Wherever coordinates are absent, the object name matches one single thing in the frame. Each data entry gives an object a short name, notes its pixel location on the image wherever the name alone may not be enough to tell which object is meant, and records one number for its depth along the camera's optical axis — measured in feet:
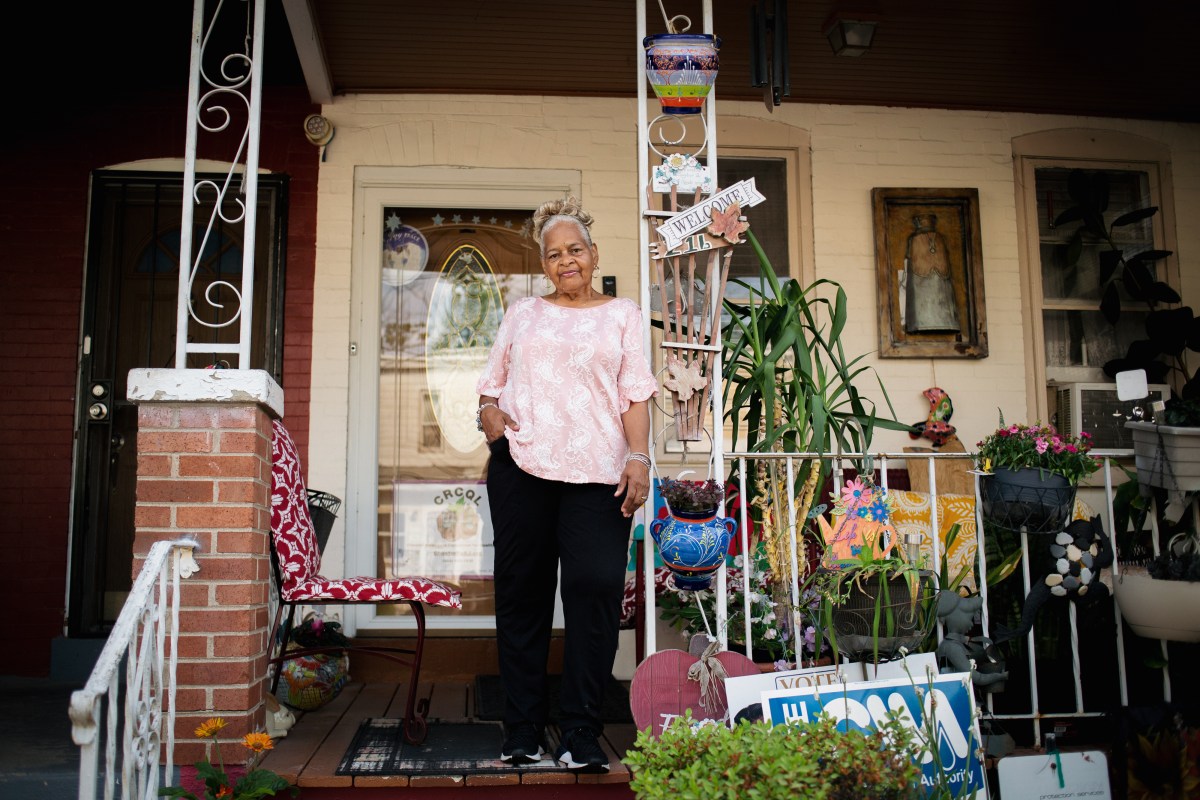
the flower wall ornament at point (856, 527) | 10.09
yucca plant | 11.55
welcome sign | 10.53
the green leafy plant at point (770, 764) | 6.77
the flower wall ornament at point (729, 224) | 10.53
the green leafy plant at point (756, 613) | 11.39
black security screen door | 15.30
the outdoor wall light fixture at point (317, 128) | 15.98
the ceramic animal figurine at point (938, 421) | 16.14
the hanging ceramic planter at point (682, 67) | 10.74
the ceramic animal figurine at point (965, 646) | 10.27
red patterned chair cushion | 10.56
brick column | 9.59
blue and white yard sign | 8.91
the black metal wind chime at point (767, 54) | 13.06
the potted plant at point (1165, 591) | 10.47
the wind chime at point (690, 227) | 10.56
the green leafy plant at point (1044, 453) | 10.92
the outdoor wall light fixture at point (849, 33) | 14.46
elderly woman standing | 9.48
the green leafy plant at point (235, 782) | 8.84
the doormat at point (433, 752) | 9.53
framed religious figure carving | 16.72
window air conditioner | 17.02
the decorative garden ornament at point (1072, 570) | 10.91
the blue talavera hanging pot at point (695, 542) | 9.86
